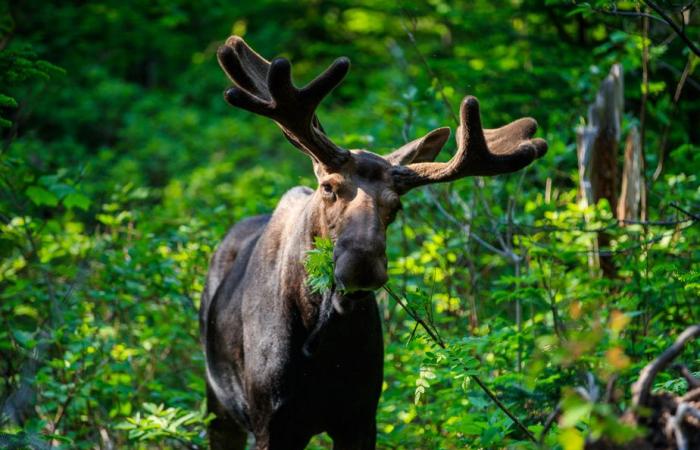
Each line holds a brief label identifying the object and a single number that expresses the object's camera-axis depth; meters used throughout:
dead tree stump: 15.02
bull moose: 9.28
